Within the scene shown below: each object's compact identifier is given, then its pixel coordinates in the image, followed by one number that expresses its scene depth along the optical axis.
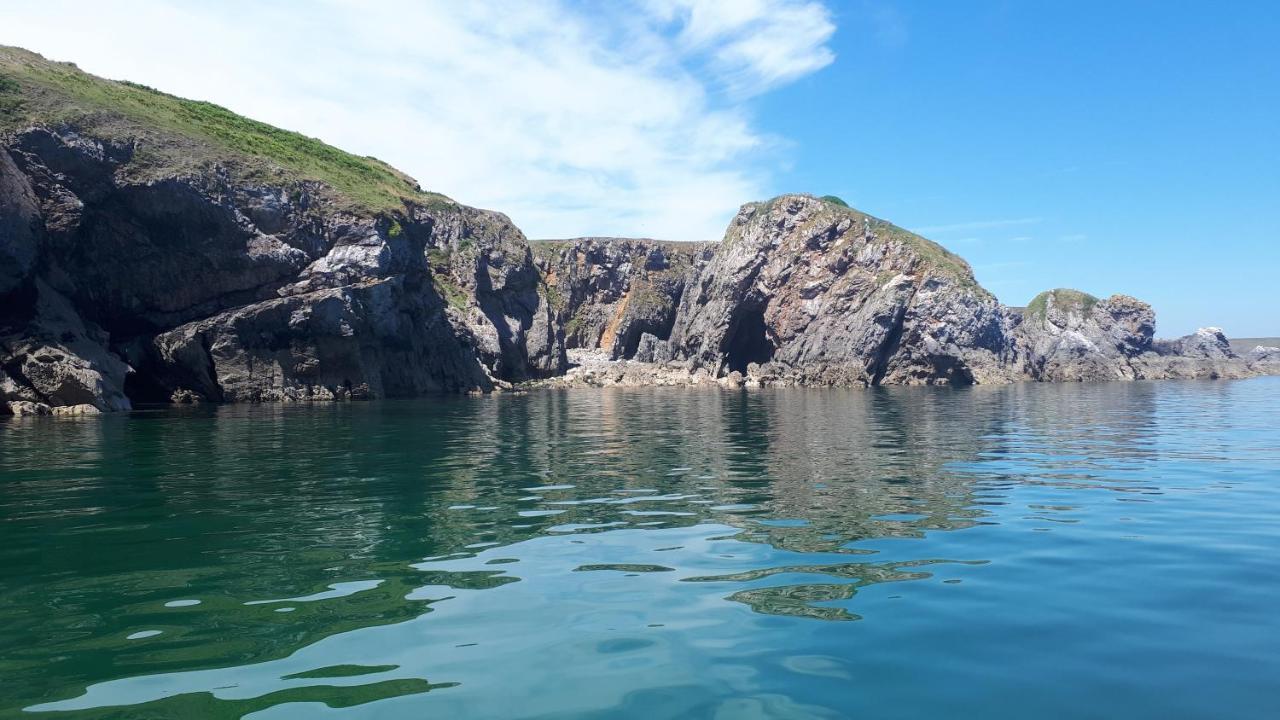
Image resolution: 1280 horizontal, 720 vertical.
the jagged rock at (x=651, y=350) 142.88
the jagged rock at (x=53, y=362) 42.56
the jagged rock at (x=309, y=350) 59.31
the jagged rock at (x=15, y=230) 43.06
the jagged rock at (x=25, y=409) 40.93
